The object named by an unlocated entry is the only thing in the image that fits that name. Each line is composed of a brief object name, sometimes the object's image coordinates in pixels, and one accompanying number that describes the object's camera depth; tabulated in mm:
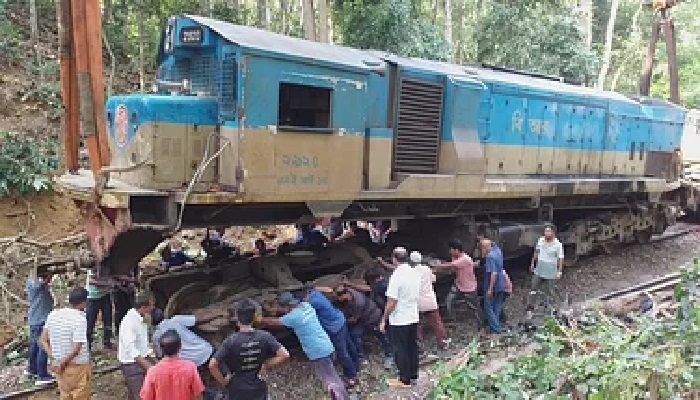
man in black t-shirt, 5004
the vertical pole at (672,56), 18281
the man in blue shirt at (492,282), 8258
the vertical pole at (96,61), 5992
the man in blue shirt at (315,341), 5957
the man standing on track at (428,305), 6996
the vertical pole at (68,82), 6184
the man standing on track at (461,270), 8227
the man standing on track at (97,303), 7180
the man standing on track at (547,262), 8938
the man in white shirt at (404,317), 6469
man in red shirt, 4559
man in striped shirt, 5461
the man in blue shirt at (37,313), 6670
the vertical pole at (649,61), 18719
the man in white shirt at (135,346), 5543
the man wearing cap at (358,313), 7082
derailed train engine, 6035
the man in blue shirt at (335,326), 6363
